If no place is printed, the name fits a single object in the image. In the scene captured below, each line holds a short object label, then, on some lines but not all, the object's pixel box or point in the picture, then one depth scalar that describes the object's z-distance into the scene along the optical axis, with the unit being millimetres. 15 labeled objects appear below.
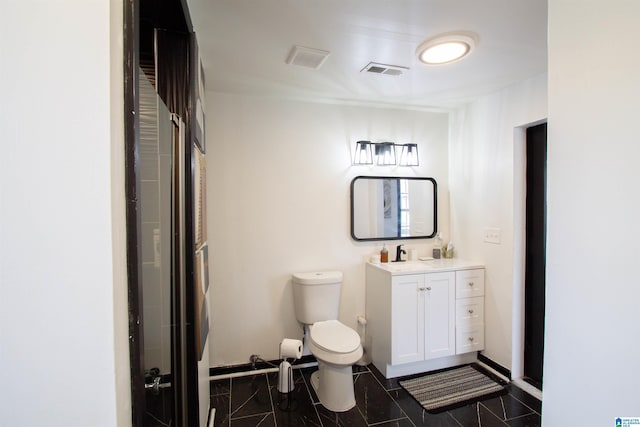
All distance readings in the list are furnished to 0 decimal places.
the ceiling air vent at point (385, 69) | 1954
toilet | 1985
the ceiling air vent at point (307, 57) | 1762
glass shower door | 860
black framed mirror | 2709
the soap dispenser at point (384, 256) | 2654
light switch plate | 2420
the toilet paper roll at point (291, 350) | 2150
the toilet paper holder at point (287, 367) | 2150
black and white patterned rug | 2080
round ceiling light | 1659
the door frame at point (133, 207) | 566
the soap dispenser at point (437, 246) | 2852
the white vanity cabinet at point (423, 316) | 2324
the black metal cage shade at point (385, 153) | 2727
